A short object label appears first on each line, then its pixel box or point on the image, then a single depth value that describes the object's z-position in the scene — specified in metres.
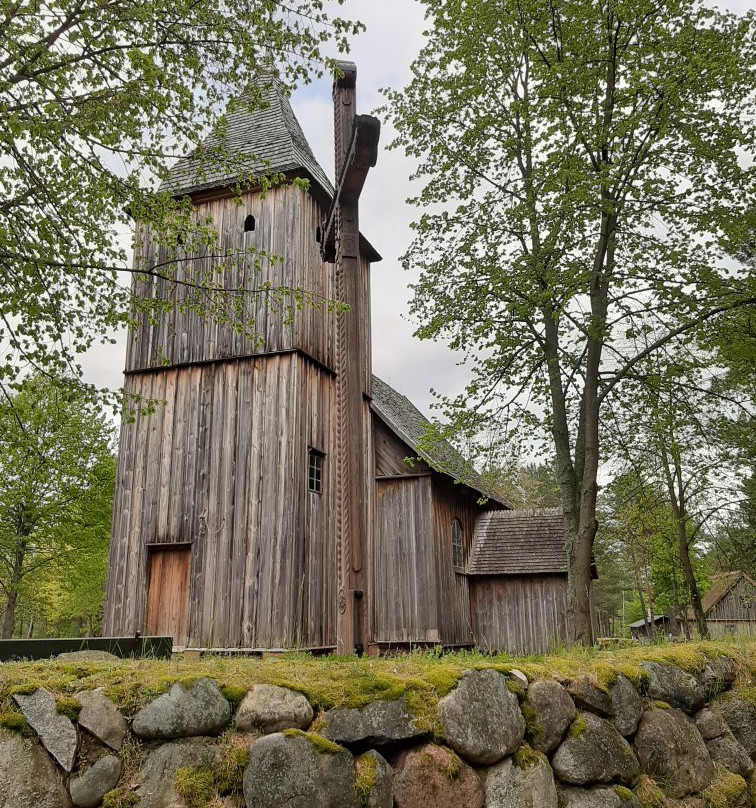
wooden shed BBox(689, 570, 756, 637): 36.94
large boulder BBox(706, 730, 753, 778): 6.83
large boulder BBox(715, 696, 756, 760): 7.30
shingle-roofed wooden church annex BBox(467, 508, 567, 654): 18.34
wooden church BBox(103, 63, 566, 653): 12.72
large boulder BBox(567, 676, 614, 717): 5.66
